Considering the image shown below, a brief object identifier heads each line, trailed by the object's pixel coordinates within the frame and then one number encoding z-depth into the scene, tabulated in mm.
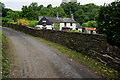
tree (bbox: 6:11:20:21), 54156
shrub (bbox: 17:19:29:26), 36528
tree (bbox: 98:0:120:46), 6516
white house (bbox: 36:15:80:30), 52969
